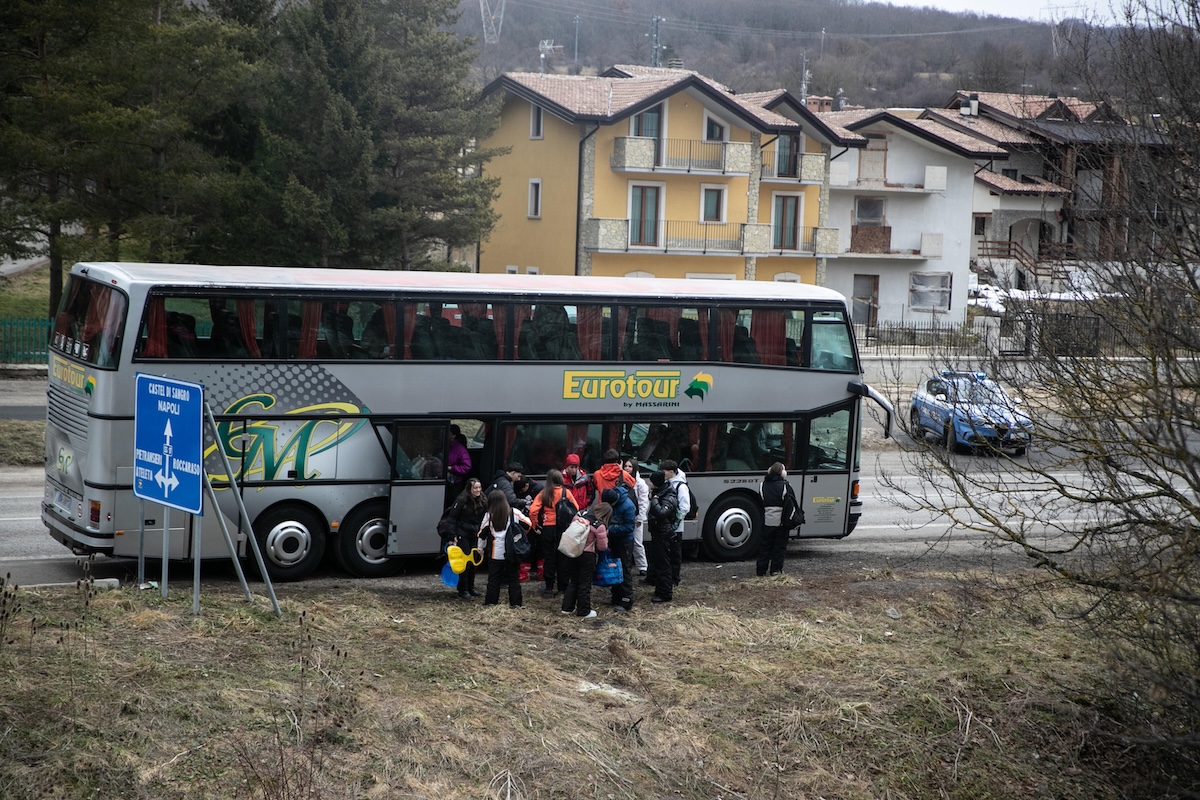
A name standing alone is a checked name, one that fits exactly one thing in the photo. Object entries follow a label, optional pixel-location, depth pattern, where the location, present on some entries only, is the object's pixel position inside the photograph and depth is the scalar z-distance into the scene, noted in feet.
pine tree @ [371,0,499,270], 116.57
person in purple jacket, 48.42
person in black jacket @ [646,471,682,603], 45.09
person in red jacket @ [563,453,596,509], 47.16
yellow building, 143.43
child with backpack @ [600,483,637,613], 44.19
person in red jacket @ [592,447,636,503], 46.01
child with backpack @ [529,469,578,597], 44.32
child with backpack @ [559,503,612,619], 42.55
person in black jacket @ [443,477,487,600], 44.04
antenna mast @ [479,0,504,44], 351.67
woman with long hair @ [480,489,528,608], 42.32
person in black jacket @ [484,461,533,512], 44.78
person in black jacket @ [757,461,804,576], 48.39
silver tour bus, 43.47
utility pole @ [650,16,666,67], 261.24
